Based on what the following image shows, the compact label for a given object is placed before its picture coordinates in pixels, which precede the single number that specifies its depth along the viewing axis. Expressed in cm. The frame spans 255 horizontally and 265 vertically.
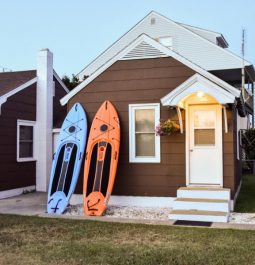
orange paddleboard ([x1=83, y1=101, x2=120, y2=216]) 946
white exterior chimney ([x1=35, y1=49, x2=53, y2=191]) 1425
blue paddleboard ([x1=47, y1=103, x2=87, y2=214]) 959
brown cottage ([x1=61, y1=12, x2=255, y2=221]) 961
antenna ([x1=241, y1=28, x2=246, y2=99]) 2191
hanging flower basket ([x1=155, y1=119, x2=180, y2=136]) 973
